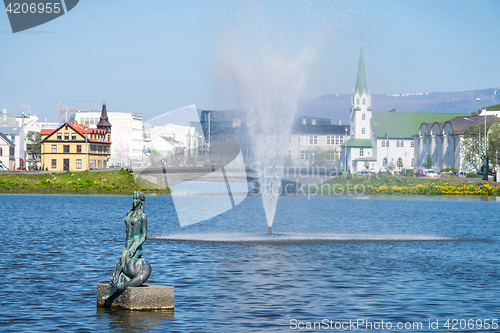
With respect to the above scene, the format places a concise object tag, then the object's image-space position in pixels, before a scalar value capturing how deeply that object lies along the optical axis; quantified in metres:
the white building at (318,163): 191.25
